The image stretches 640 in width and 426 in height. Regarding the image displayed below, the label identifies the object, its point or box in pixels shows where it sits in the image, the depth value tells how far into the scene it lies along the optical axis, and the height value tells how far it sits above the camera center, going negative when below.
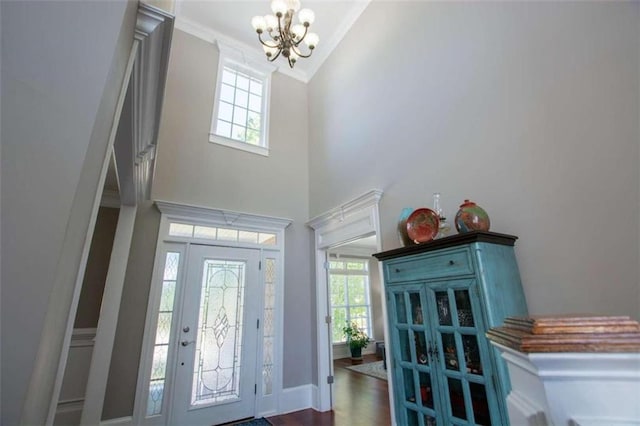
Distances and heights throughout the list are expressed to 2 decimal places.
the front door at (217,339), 3.45 -0.42
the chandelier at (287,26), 3.02 +2.90
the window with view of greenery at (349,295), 7.88 +0.16
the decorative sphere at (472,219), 2.11 +0.56
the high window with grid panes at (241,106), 4.74 +3.30
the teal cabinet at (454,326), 1.82 -0.19
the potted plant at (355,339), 7.23 -0.94
